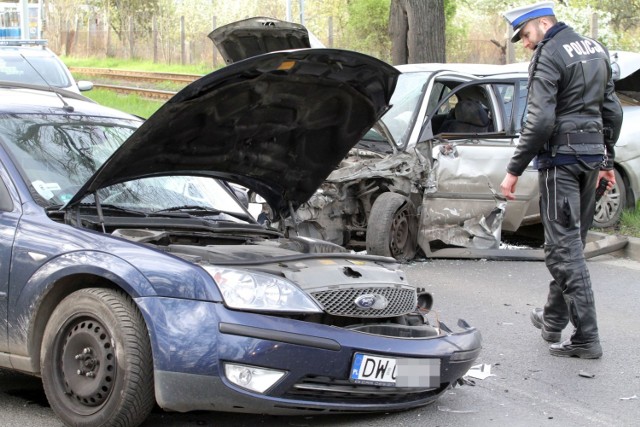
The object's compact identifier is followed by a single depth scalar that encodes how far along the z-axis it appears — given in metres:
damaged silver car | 8.99
